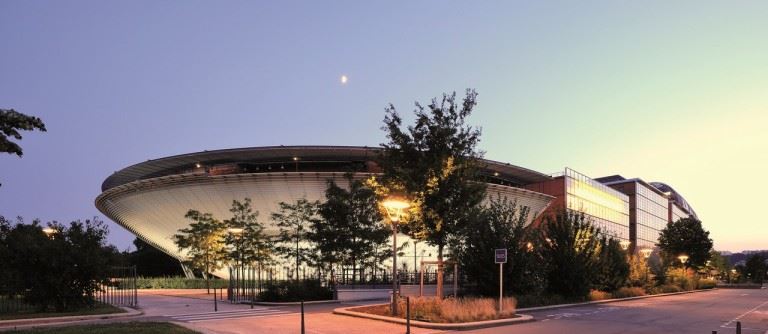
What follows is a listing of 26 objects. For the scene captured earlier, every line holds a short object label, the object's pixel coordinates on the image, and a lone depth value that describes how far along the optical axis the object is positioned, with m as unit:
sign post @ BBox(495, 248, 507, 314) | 22.91
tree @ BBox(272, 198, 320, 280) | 33.95
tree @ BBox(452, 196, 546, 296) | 27.19
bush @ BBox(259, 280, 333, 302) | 28.97
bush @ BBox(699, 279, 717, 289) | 63.47
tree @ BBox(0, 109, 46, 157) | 9.17
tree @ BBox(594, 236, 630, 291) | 37.47
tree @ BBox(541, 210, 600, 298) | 32.09
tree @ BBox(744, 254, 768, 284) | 133.00
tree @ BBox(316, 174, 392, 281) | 31.34
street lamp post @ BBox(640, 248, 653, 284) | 46.62
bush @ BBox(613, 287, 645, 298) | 37.84
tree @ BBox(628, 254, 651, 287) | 44.19
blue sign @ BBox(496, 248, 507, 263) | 22.91
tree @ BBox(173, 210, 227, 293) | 40.50
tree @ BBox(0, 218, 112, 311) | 20.91
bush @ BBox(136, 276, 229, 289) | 49.66
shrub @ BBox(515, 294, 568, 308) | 27.08
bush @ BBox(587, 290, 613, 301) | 33.42
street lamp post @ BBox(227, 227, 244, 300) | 33.16
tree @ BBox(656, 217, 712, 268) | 75.69
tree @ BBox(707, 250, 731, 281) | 95.31
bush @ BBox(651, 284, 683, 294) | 46.40
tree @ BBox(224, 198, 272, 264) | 38.69
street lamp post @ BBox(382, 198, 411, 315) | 20.09
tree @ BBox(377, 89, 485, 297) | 24.12
